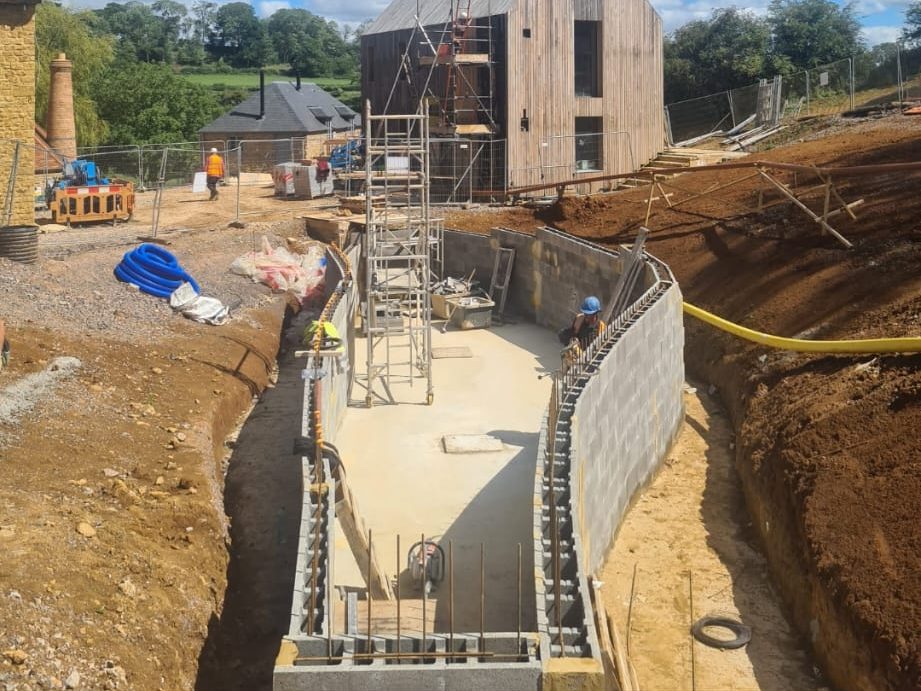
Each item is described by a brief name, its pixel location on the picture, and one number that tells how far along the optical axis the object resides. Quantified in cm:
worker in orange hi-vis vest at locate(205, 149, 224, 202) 3488
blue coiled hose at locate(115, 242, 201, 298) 2255
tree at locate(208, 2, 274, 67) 13462
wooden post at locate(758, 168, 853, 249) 2100
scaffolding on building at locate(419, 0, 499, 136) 3322
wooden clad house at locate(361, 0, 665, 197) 3347
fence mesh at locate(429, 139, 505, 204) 3416
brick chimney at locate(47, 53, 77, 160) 4100
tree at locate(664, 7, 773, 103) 5081
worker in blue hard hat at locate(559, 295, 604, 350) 1747
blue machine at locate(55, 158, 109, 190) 3284
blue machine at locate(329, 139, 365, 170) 3854
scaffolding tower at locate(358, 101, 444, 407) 1906
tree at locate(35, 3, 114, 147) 5356
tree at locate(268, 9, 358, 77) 12825
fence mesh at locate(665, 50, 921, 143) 4072
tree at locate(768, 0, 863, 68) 5141
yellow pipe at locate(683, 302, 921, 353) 1546
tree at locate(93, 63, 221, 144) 6094
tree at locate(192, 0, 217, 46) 15006
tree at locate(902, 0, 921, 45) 5102
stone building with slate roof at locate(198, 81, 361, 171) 5038
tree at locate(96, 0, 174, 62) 11722
